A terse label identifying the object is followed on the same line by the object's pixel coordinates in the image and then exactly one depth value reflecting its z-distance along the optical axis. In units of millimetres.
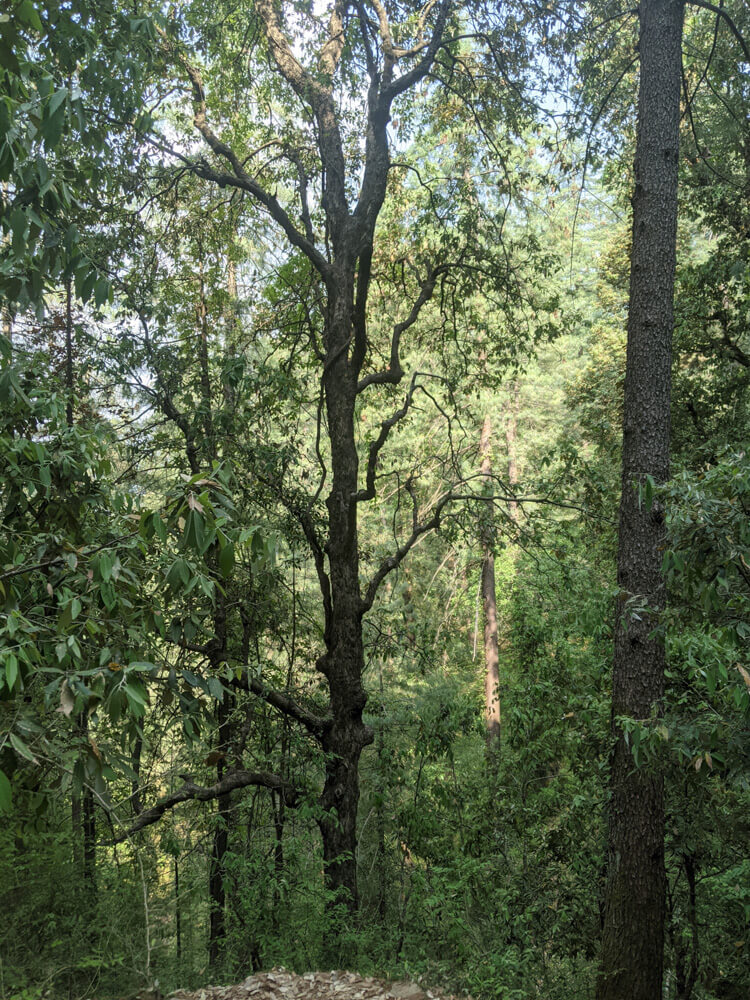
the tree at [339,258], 7520
